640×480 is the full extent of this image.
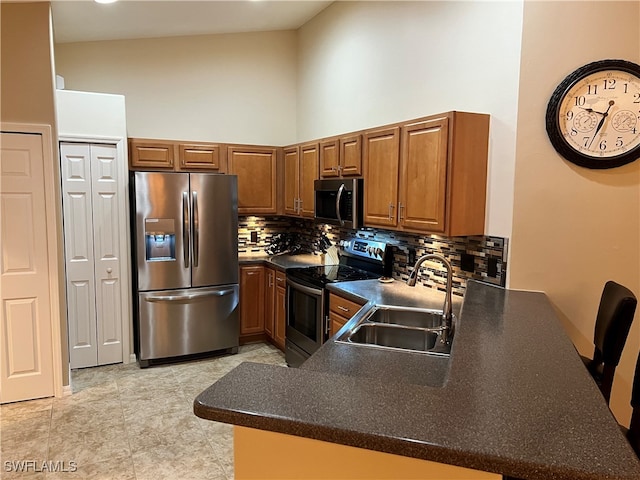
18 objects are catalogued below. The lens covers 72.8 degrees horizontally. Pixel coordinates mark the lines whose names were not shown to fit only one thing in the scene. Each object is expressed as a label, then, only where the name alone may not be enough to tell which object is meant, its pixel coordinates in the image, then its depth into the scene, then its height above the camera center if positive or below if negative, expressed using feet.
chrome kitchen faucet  6.97 -1.71
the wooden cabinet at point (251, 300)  14.93 -3.33
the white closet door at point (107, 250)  12.89 -1.45
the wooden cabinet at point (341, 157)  11.35 +1.32
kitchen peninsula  3.04 -1.73
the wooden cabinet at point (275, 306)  14.02 -3.41
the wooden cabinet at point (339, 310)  10.02 -2.53
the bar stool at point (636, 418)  4.54 -2.24
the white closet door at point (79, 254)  12.58 -1.53
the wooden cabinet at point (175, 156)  13.94 +1.57
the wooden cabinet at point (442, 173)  8.75 +0.67
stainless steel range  11.43 -2.28
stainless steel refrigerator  12.90 -1.78
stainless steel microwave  11.38 +0.09
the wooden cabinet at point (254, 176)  15.20 +0.97
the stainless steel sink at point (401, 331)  7.23 -2.24
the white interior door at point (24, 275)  10.52 -1.81
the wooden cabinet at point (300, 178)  13.69 +0.88
